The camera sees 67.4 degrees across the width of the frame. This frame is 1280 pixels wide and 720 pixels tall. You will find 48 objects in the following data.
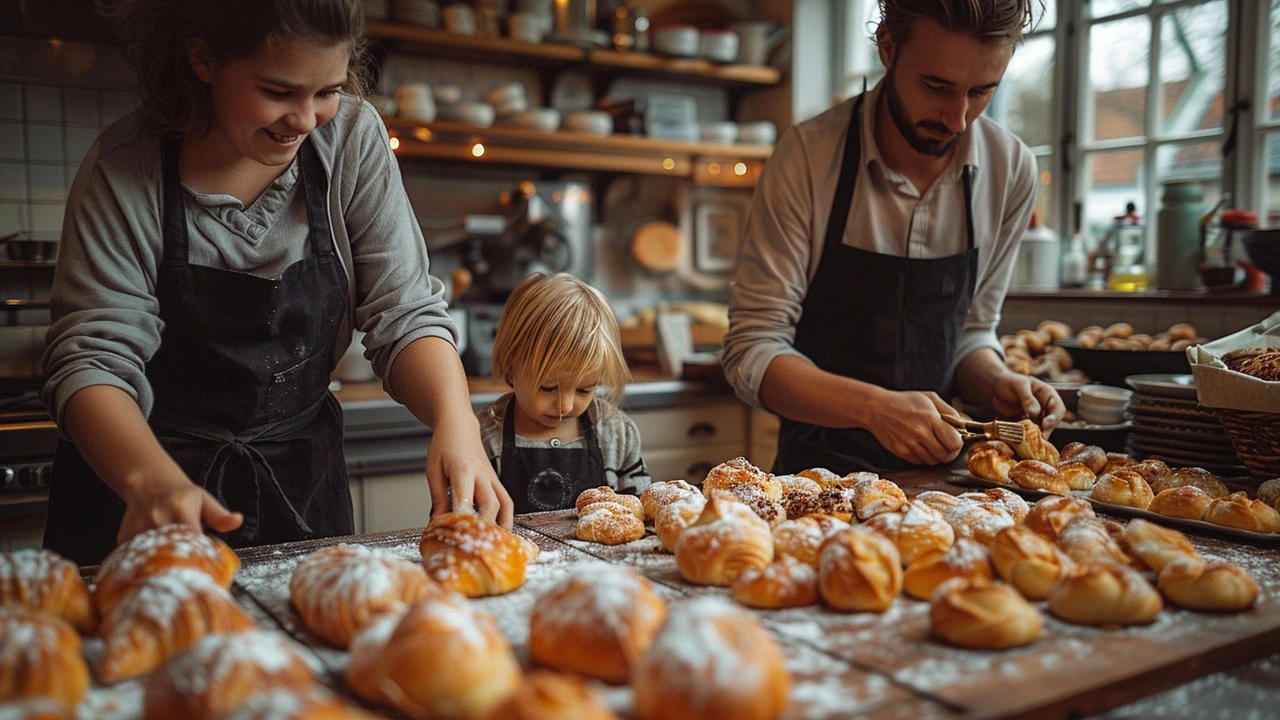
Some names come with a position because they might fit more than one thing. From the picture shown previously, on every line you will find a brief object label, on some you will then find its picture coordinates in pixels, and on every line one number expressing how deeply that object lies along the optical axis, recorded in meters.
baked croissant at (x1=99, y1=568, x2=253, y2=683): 0.97
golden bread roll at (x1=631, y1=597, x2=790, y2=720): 0.84
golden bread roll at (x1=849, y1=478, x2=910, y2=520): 1.53
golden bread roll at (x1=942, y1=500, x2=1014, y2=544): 1.41
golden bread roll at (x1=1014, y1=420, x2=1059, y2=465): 1.93
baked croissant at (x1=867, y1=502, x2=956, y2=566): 1.35
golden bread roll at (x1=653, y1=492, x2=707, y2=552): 1.44
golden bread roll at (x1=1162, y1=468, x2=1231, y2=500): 1.66
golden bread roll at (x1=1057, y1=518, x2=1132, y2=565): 1.29
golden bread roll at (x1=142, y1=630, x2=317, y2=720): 0.82
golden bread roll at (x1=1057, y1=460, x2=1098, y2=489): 1.81
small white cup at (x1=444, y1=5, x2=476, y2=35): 4.01
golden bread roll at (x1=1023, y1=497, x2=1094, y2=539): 1.44
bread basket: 1.64
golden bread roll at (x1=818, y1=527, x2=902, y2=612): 1.16
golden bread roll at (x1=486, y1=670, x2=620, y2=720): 0.79
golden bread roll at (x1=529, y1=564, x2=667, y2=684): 0.97
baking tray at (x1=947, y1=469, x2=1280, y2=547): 1.46
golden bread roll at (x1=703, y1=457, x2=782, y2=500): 1.68
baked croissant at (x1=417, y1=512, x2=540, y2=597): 1.23
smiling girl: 1.44
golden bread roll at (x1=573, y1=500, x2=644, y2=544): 1.50
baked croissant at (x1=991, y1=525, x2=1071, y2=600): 1.20
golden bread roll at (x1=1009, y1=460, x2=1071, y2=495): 1.79
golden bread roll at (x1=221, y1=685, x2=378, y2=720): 0.74
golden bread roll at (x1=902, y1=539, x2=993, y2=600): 1.21
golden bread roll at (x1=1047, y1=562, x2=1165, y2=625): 1.11
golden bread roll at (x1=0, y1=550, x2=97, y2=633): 1.09
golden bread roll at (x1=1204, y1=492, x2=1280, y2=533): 1.48
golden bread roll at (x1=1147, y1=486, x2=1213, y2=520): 1.55
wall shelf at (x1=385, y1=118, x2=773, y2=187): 3.94
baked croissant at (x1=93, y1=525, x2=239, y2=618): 1.12
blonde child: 2.15
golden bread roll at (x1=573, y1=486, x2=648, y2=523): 1.64
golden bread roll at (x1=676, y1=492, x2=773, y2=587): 1.26
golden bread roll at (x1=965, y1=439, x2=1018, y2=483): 1.88
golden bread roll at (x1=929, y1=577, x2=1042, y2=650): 1.04
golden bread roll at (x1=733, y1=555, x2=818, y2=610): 1.19
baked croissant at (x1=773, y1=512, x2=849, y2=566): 1.32
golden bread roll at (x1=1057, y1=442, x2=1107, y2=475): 1.89
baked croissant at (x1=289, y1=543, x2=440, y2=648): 1.07
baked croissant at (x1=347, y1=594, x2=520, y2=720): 0.87
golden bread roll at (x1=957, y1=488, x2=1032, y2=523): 1.54
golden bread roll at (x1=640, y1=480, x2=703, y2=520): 1.60
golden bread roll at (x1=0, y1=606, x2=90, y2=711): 0.87
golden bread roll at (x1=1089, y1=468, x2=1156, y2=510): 1.63
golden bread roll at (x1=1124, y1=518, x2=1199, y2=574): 1.27
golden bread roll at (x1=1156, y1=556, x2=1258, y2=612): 1.16
